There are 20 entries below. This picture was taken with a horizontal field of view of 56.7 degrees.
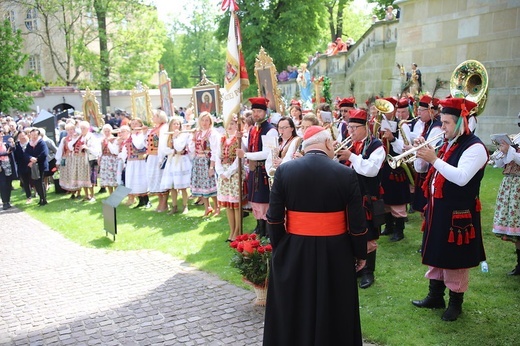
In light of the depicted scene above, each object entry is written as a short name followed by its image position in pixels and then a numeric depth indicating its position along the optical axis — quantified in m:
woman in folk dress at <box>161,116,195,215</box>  10.64
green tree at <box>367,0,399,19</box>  28.39
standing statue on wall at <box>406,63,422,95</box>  12.16
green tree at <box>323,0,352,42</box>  35.25
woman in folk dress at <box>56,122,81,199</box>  13.09
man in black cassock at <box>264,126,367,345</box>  3.68
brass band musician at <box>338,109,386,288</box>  5.38
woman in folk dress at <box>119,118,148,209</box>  11.53
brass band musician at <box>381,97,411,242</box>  7.36
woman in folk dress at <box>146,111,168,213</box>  10.97
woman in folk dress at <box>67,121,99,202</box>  12.97
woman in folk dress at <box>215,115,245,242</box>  8.35
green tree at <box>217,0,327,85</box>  28.48
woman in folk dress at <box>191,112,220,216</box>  9.91
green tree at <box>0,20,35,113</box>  20.77
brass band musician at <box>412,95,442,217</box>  7.52
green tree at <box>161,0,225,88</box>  47.56
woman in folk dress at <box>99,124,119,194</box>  12.52
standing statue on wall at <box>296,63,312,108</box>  17.50
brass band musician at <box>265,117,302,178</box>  6.75
